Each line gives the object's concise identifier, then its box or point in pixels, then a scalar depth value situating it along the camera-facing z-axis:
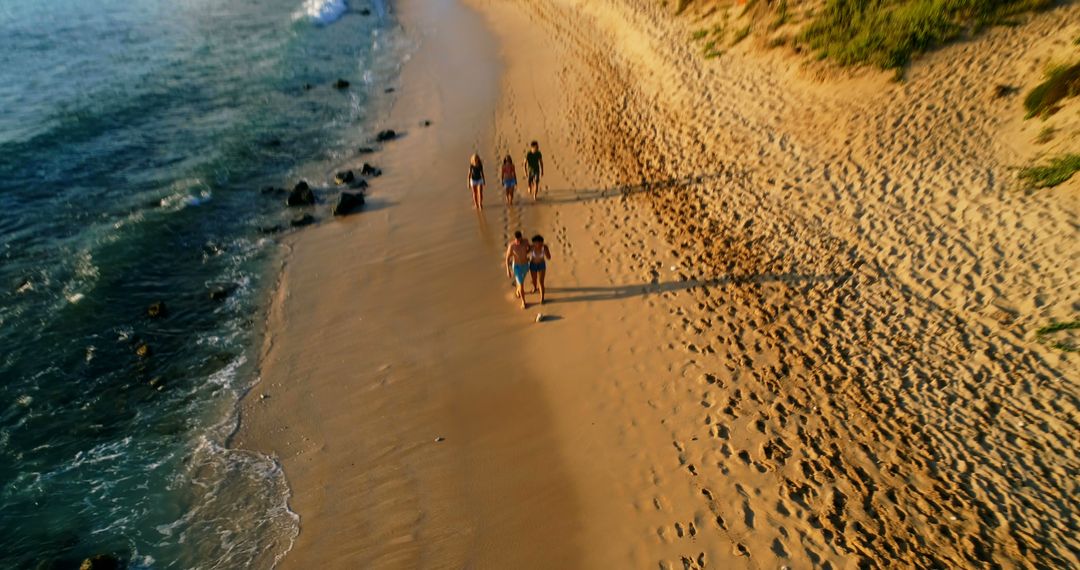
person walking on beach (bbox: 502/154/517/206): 15.12
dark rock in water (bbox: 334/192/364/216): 16.59
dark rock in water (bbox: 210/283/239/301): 13.52
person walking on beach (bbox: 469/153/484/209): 15.11
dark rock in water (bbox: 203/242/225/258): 15.25
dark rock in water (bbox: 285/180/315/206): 17.25
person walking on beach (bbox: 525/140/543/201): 15.35
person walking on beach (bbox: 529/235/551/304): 11.62
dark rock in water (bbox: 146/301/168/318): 12.96
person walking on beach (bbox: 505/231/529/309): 11.68
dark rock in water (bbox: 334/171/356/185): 18.36
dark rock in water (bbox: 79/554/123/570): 8.12
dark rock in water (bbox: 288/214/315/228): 16.22
